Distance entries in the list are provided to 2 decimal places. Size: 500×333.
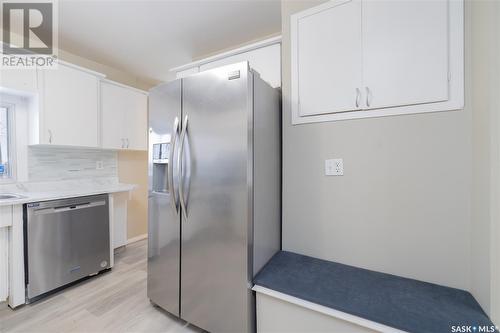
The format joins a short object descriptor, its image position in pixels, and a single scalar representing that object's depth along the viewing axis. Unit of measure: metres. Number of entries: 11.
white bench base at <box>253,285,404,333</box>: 1.08
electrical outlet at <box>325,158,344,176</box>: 1.54
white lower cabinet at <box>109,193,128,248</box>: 2.98
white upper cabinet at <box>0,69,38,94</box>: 1.92
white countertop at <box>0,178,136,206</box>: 1.86
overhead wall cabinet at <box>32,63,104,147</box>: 2.17
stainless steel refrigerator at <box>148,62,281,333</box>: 1.33
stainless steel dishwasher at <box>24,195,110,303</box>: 1.85
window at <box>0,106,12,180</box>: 2.18
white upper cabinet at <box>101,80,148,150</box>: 2.75
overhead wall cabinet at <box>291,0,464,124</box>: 1.22
